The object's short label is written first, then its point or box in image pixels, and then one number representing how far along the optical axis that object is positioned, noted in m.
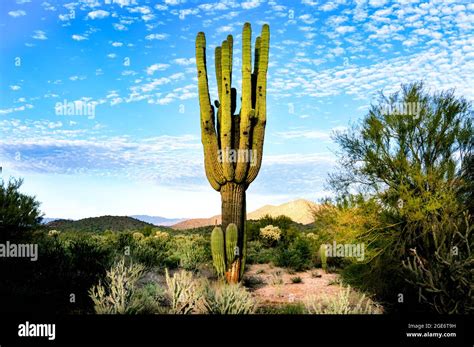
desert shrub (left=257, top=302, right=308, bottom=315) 10.35
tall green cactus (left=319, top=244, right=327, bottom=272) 17.32
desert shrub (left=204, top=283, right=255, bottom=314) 8.56
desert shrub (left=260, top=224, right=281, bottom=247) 25.40
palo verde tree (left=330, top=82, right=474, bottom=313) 12.97
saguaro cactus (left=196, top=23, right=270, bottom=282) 13.92
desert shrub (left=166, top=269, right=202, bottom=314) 8.55
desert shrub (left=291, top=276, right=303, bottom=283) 16.33
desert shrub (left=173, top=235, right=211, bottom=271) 16.77
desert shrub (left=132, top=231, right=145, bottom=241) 27.67
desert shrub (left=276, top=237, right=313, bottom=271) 19.02
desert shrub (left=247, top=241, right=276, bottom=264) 20.20
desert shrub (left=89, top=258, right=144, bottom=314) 8.65
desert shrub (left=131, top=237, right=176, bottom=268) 16.97
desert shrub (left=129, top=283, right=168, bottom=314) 8.87
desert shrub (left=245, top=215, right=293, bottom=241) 27.11
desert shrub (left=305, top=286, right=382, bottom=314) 7.62
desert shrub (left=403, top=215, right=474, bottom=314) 8.55
